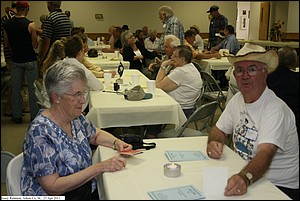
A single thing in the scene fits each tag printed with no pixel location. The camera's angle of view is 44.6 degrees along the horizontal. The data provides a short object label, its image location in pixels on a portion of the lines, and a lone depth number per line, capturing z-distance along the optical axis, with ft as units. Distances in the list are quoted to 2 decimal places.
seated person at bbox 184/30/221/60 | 14.70
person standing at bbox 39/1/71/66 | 10.52
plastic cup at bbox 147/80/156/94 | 8.11
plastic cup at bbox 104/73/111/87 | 9.20
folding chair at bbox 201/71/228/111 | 10.77
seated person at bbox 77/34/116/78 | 10.18
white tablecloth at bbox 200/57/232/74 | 14.26
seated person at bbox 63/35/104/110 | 8.84
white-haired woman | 3.84
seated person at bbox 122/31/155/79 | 13.85
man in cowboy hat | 4.17
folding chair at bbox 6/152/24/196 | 3.65
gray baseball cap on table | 7.48
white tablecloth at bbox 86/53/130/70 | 13.00
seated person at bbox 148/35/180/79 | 10.73
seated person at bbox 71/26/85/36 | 9.86
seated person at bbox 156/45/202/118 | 8.73
